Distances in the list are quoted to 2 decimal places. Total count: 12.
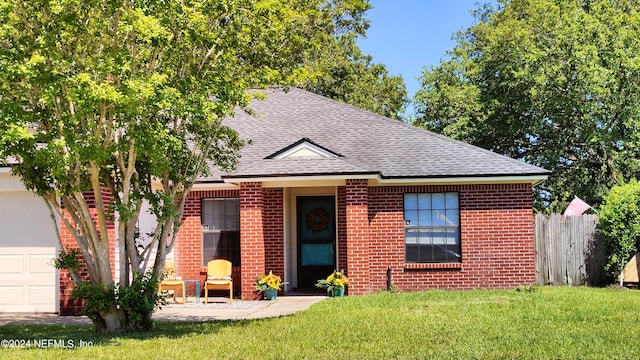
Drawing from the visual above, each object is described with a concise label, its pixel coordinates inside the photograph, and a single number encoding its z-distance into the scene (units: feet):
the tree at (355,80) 97.09
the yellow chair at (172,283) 50.70
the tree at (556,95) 77.36
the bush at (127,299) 33.42
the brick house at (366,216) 52.65
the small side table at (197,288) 52.58
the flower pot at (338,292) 51.93
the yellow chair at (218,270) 52.79
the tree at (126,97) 29.22
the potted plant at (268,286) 52.06
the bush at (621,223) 56.59
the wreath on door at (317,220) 59.88
